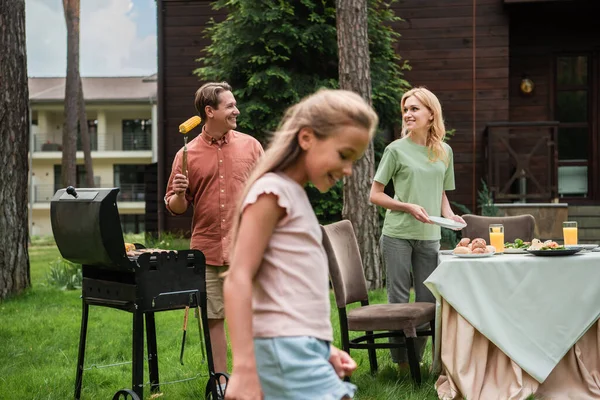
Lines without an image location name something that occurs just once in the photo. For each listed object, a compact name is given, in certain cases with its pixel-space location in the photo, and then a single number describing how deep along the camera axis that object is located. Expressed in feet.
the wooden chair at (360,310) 15.97
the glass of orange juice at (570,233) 17.07
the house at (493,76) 43.16
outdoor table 15.35
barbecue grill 13.08
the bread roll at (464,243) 16.79
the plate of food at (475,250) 15.90
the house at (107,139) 146.72
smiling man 14.65
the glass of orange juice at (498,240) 16.94
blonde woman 17.16
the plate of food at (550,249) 15.52
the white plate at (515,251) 16.76
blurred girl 6.54
